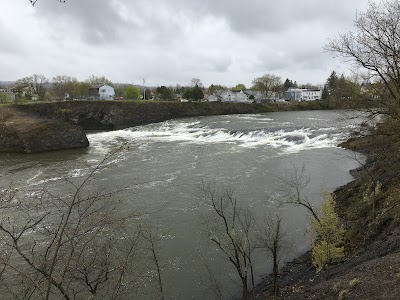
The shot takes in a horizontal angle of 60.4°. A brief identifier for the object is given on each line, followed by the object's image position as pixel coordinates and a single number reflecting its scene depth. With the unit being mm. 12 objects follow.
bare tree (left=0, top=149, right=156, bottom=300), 11219
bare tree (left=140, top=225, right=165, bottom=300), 12953
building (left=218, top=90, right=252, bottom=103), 119000
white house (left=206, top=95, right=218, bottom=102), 113769
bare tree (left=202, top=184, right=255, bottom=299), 13253
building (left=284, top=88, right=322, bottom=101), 132750
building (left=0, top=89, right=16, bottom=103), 74594
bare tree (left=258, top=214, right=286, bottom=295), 13892
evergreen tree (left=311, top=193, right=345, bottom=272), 12312
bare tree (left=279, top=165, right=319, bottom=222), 19644
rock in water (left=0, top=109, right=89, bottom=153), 38219
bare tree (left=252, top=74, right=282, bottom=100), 113500
